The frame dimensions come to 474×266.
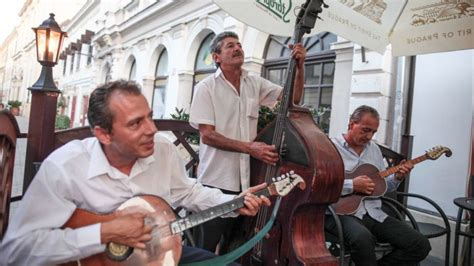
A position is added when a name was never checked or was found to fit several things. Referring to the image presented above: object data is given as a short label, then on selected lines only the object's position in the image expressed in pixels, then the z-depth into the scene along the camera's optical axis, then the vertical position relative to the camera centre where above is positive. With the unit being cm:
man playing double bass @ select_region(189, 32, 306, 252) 236 +12
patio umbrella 251 +103
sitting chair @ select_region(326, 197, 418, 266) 233 -61
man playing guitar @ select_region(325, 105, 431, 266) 247 -48
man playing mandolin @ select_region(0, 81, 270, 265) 141 -24
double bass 196 -19
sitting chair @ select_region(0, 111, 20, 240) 195 -21
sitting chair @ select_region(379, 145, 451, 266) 297 -44
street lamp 326 +71
